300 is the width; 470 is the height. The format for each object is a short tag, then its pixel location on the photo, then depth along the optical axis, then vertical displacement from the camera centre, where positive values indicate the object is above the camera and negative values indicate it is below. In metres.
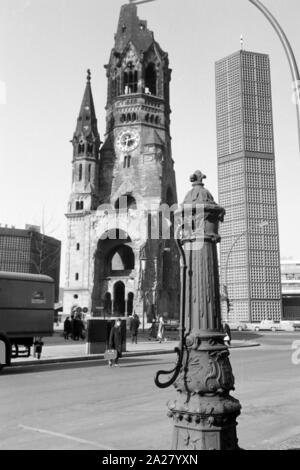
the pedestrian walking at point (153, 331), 34.84 -1.12
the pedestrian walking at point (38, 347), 16.25 -1.08
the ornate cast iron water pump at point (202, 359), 4.12 -0.39
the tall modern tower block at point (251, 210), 105.62 +23.65
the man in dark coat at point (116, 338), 15.88 -0.75
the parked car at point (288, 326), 66.64 -1.42
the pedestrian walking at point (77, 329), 30.76 -0.86
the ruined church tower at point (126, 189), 58.19 +16.43
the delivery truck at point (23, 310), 14.58 +0.19
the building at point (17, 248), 112.19 +16.35
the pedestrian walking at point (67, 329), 31.59 -0.89
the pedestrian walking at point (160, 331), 31.41 -1.01
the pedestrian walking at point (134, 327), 30.55 -0.73
